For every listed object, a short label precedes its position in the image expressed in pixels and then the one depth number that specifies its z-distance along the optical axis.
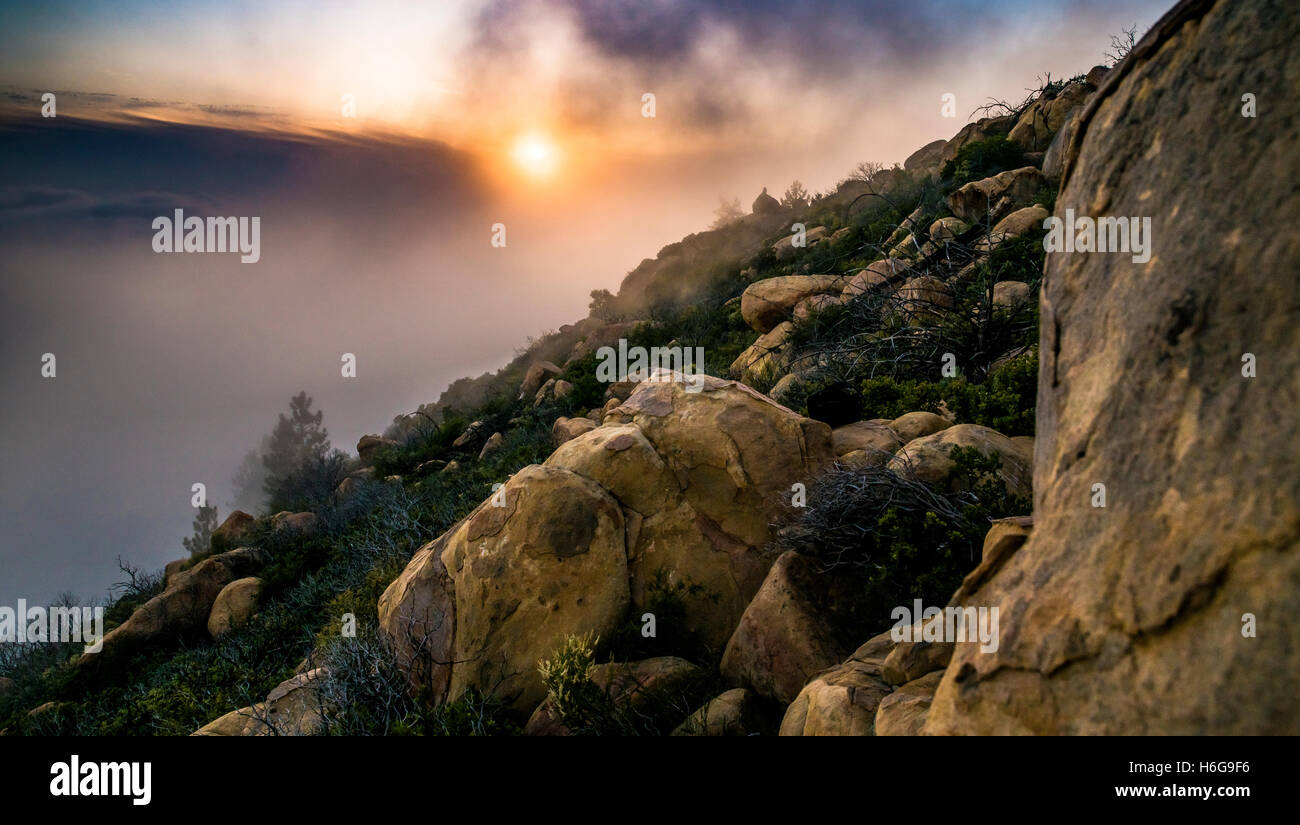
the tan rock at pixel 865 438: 5.98
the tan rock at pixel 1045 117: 17.36
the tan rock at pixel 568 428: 12.22
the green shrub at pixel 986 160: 18.00
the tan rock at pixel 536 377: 23.19
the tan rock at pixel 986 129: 20.72
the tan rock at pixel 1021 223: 11.69
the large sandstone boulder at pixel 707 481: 5.48
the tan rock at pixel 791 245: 25.04
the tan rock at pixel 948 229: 11.23
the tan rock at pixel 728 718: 4.02
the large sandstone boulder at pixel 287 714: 5.42
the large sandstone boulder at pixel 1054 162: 13.19
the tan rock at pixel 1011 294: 8.38
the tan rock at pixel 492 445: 16.72
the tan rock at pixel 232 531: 16.00
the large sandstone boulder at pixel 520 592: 5.13
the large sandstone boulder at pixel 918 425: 6.17
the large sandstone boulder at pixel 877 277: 9.81
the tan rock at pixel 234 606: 10.90
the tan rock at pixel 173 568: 15.35
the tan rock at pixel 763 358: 11.61
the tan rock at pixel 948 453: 4.86
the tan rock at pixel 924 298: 8.57
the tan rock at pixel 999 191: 14.66
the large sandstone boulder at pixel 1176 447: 1.62
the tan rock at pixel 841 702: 3.10
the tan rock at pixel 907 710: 2.67
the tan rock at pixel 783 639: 4.28
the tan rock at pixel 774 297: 15.02
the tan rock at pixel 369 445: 24.20
